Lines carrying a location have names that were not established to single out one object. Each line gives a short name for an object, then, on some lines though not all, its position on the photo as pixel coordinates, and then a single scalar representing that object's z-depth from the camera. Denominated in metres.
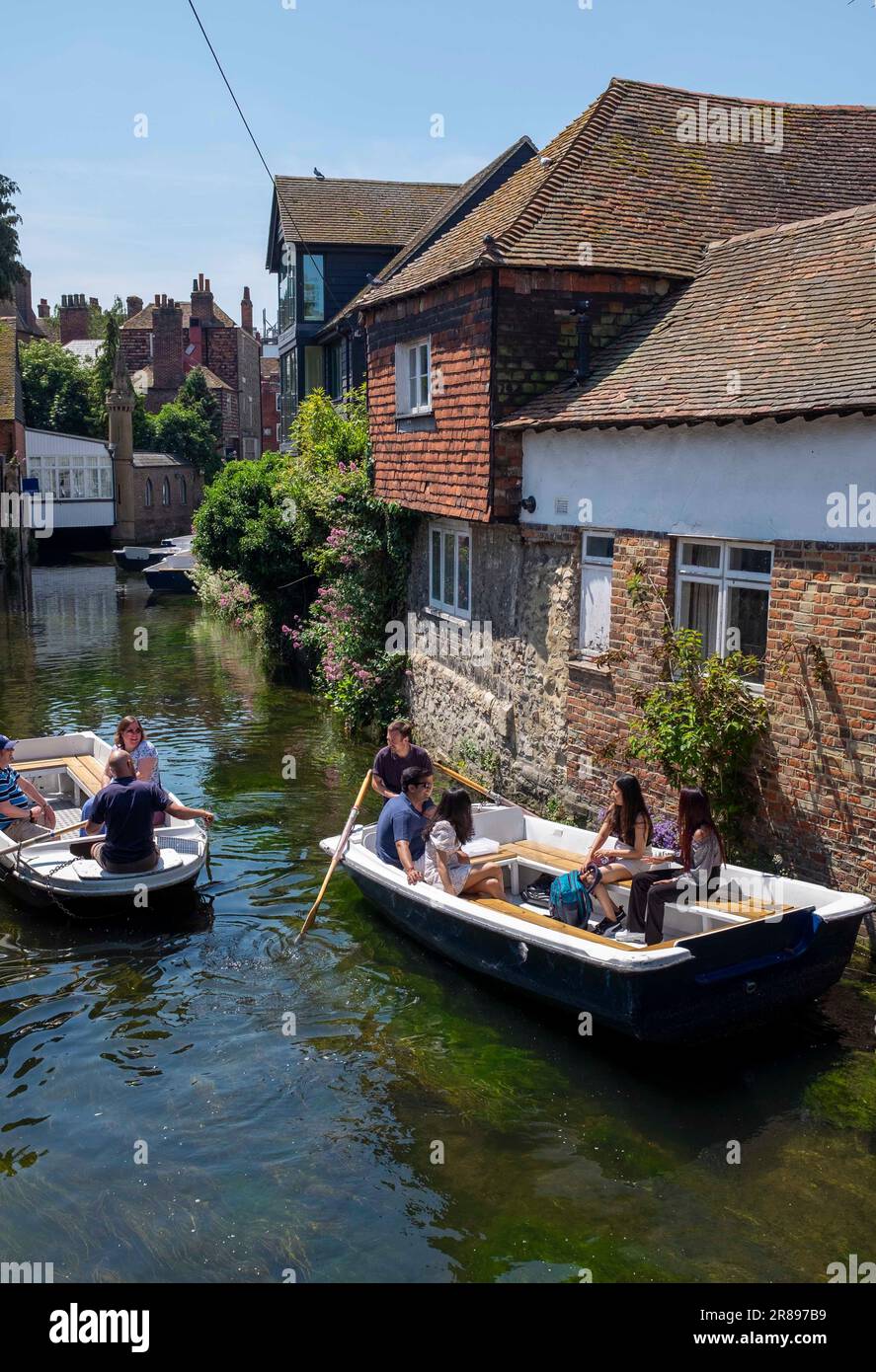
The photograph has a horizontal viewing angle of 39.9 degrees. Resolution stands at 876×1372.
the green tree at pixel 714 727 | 10.05
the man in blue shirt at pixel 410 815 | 10.30
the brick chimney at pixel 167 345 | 67.25
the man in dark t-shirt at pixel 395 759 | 11.84
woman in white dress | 9.79
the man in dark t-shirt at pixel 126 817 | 10.59
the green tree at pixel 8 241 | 43.47
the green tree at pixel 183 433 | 64.31
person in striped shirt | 11.88
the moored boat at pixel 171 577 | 38.66
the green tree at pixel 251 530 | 24.19
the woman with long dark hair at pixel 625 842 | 9.53
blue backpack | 9.40
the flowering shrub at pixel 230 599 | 29.42
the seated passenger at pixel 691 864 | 9.03
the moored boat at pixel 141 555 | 46.12
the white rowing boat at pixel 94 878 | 10.68
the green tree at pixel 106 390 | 62.91
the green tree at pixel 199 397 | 65.31
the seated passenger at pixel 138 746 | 11.74
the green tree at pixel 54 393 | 61.69
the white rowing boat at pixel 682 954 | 7.93
